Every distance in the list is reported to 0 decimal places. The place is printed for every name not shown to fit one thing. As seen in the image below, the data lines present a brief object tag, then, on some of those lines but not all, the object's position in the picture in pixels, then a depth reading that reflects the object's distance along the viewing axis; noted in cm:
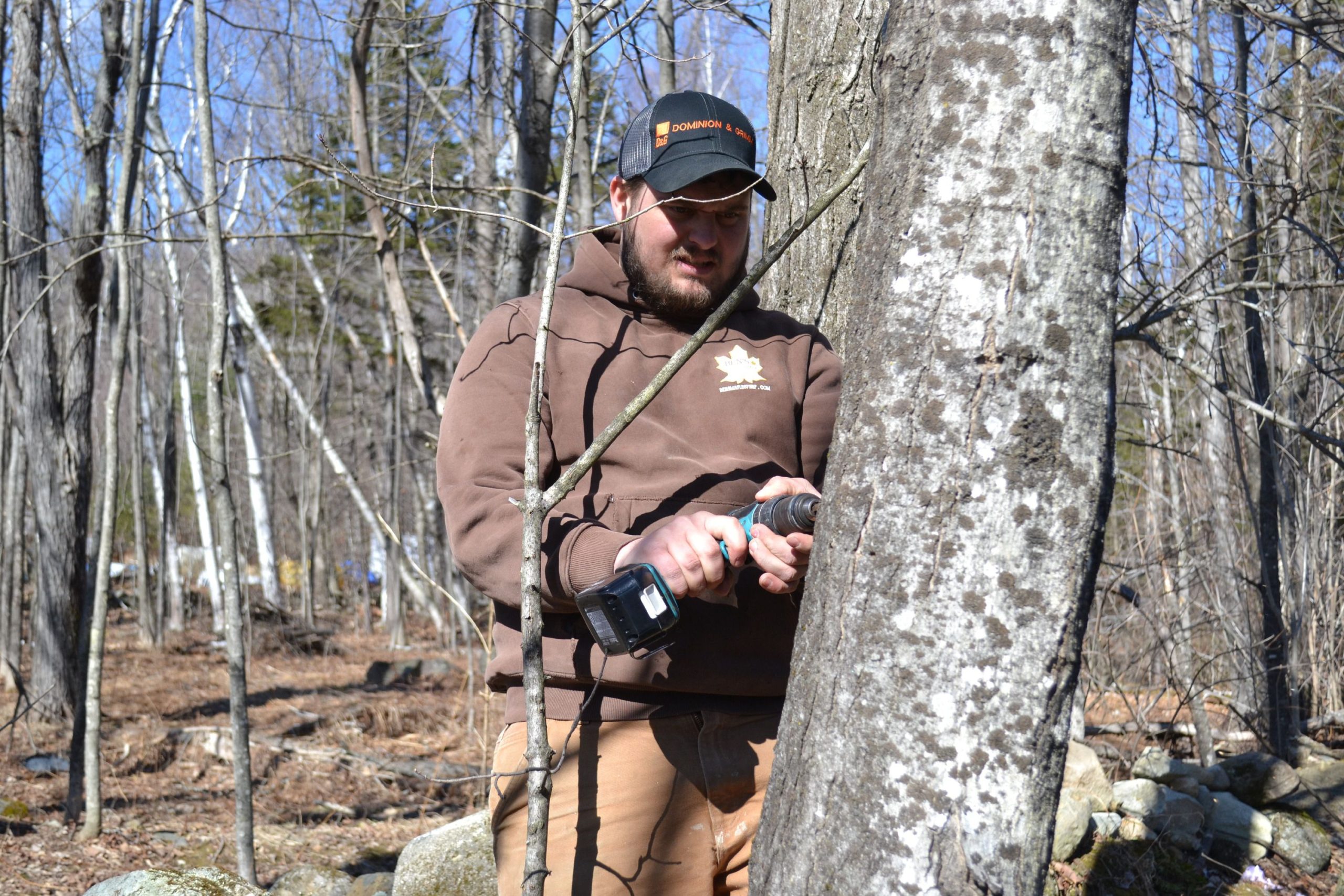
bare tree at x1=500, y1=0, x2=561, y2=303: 517
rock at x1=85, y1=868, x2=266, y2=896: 317
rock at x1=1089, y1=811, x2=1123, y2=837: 416
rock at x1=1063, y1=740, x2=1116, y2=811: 436
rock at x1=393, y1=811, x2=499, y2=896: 370
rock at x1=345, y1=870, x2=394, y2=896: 431
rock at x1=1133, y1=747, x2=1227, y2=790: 482
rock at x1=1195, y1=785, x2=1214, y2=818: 457
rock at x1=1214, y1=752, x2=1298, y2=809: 494
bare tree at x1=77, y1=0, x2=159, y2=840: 517
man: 204
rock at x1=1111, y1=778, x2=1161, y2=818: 446
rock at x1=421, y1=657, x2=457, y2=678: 1228
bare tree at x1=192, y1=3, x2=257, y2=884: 398
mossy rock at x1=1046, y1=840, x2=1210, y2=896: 397
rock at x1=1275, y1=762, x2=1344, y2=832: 493
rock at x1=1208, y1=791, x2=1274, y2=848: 451
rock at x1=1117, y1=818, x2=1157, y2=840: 426
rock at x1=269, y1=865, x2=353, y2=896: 441
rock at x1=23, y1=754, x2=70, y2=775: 716
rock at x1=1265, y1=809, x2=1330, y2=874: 454
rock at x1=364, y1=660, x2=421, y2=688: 1211
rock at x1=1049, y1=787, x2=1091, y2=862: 399
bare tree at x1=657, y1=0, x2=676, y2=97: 577
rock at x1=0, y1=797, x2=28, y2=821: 595
